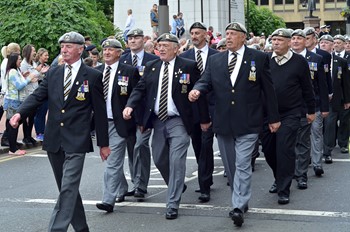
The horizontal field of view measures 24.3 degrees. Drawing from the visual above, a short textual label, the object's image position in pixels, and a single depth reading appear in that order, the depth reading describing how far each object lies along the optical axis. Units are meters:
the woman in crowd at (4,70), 16.03
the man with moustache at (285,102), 10.29
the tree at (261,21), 53.25
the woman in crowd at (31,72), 16.22
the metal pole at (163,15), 19.59
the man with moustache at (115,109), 9.72
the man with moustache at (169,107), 9.52
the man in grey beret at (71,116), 7.99
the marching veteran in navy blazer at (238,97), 9.16
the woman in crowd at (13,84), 15.70
